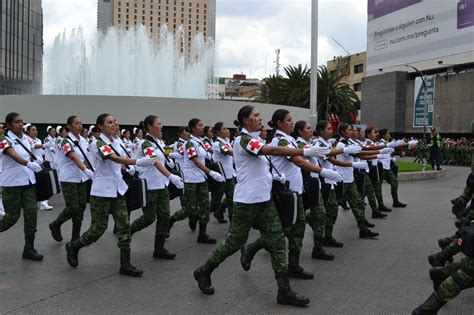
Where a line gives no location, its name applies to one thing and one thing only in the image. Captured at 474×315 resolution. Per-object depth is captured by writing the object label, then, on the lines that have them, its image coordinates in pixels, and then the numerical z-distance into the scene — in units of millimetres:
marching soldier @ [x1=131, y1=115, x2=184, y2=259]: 6465
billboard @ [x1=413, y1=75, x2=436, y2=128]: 38094
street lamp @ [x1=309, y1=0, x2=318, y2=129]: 18531
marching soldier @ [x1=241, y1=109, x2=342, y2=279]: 5215
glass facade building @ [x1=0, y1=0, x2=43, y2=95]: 49688
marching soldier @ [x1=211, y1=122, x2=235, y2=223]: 8867
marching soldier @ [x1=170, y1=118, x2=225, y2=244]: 7633
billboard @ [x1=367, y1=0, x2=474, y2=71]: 42031
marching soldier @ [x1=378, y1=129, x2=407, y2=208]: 11242
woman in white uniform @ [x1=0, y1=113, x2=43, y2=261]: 6402
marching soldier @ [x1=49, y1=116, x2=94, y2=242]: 7117
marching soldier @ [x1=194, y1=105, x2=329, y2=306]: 4773
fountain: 33969
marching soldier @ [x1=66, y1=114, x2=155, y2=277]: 5719
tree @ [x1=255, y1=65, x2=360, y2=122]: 43219
